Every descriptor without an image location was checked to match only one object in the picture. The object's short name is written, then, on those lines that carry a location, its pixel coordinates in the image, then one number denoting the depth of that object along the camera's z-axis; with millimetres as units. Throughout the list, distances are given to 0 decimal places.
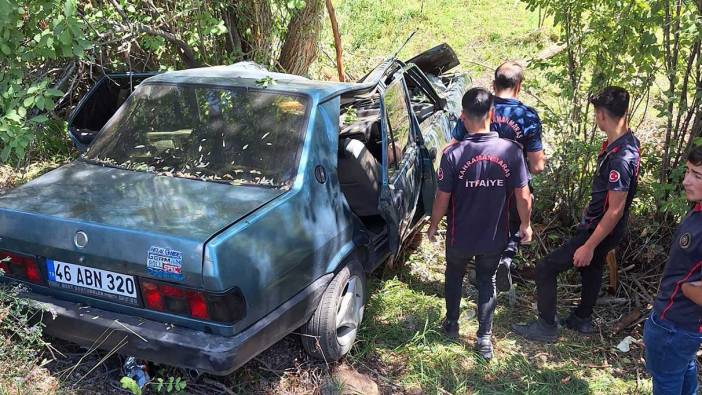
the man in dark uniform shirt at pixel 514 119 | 4090
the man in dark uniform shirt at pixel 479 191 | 3488
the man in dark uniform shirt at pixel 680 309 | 2691
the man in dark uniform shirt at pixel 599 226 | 3580
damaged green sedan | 2805
